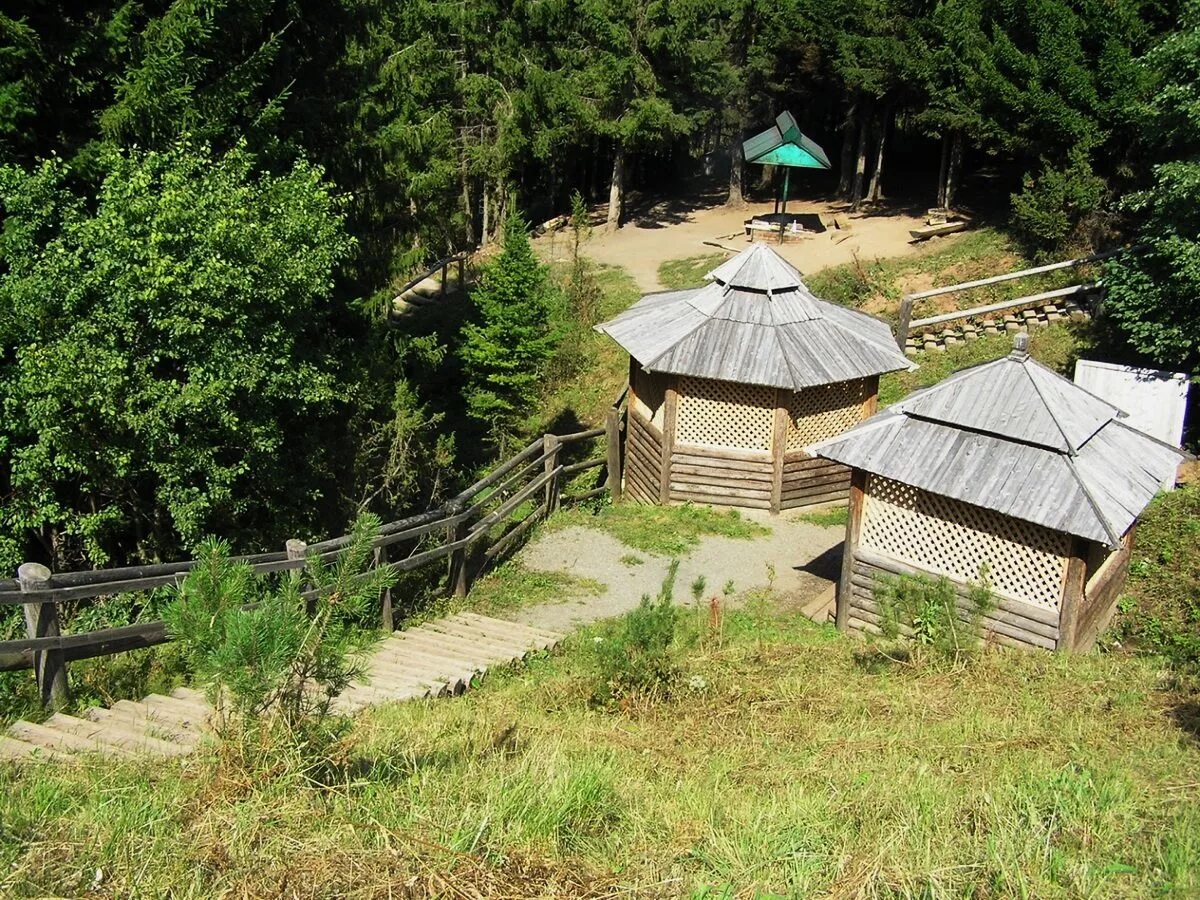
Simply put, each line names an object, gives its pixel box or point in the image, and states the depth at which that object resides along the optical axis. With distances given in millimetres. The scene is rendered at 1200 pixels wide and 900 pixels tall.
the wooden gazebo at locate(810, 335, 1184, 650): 10648
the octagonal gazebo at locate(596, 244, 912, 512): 16266
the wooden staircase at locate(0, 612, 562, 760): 6646
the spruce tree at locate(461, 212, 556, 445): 20344
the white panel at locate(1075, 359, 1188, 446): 17672
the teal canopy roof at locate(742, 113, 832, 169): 30312
